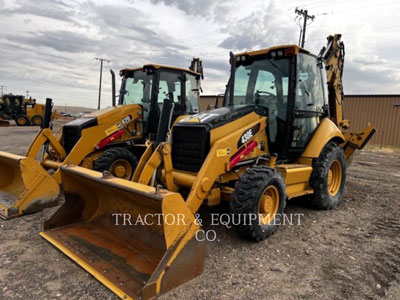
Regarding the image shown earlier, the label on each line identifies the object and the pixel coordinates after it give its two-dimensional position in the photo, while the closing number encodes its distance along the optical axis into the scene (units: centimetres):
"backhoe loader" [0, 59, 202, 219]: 483
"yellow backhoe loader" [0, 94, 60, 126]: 2648
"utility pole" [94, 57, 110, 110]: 4541
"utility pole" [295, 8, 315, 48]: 2272
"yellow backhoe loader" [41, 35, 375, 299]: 300
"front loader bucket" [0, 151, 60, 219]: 466
